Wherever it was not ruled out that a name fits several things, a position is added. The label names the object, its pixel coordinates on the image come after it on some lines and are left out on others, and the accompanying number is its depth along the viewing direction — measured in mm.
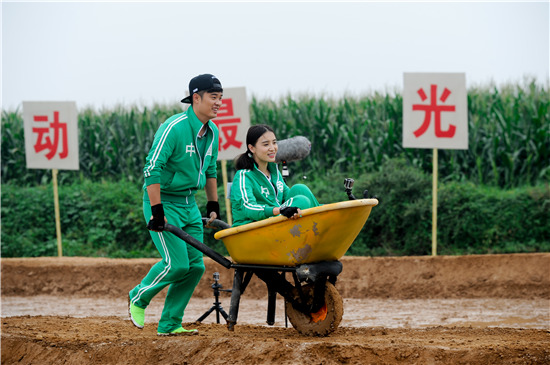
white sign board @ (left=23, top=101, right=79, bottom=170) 27047
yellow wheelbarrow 10641
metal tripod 13930
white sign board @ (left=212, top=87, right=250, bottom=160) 24625
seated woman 11297
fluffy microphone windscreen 12039
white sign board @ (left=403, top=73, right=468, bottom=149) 23437
